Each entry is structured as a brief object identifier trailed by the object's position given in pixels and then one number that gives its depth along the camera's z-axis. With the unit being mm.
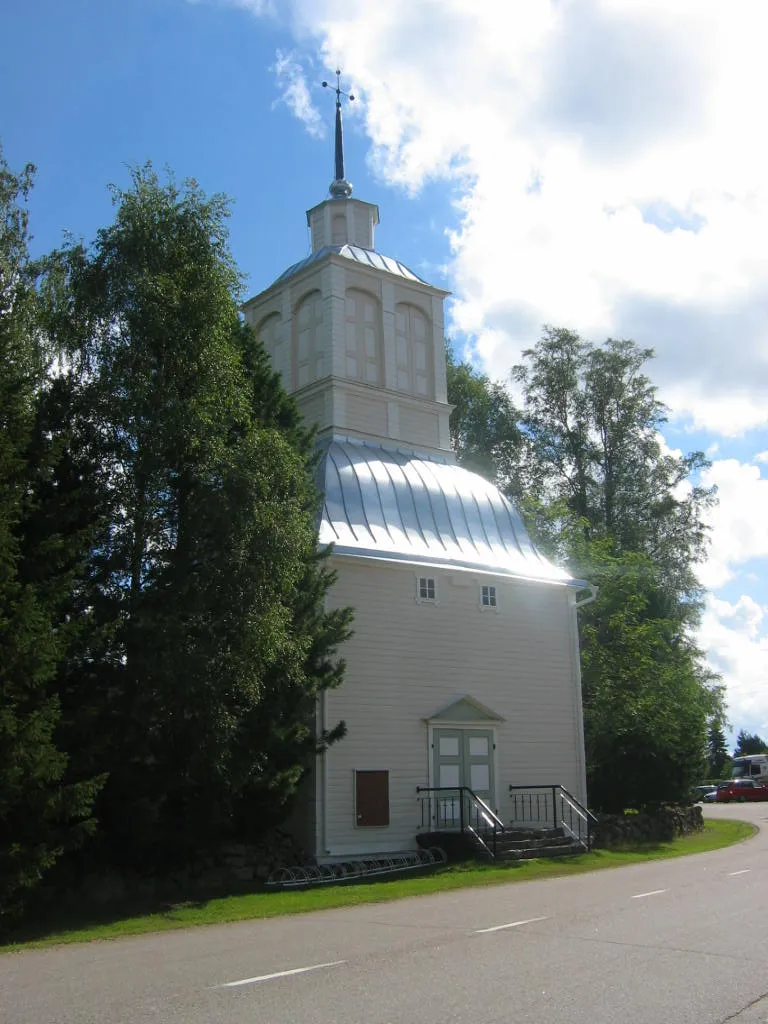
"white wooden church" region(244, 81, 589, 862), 19906
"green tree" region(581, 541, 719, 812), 27500
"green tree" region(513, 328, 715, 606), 38000
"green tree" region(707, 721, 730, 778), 79288
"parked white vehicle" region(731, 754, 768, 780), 62250
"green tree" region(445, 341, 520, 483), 40875
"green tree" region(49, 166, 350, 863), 14094
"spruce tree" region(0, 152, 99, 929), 11656
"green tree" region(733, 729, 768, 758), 87750
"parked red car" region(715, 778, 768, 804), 56594
